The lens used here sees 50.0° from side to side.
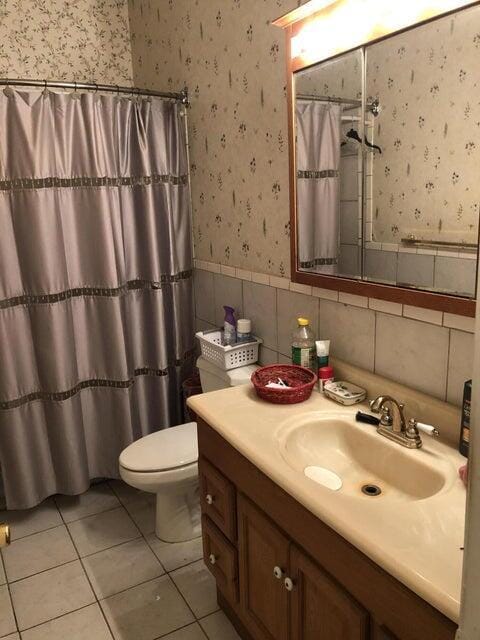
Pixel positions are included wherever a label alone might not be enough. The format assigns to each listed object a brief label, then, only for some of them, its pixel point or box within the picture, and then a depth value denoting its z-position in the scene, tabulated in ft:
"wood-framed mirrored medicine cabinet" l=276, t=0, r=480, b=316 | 4.10
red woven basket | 5.18
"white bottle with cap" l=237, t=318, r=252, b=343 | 6.95
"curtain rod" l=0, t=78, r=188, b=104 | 6.59
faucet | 4.33
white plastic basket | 6.79
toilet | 6.51
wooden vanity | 3.15
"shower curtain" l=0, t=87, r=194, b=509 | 6.88
